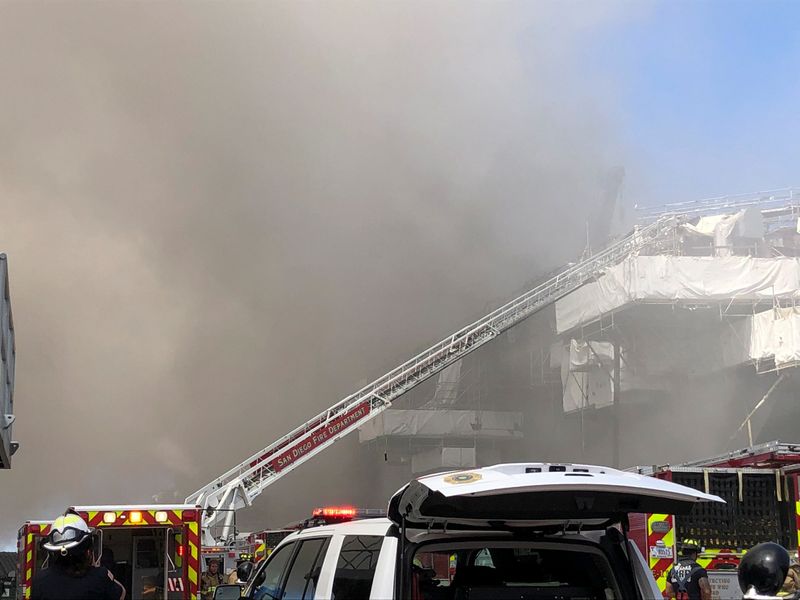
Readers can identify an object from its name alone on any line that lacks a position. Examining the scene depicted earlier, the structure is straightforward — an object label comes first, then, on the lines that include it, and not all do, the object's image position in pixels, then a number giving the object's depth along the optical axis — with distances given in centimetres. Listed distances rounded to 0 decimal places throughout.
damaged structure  2902
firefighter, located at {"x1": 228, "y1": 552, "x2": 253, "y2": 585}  1091
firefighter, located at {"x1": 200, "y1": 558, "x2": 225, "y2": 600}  1322
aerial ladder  2231
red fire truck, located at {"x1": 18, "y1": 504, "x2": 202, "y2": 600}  917
